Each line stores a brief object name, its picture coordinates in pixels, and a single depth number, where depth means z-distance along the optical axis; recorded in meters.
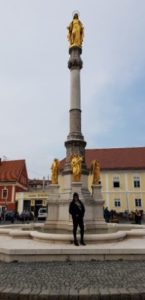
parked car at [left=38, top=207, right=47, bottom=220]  33.78
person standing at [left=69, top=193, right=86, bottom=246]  8.21
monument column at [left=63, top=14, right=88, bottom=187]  14.09
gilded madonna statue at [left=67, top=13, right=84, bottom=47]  16.09
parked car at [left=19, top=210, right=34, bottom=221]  30.29
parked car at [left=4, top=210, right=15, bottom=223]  32.36
